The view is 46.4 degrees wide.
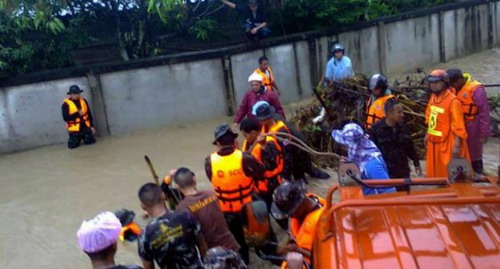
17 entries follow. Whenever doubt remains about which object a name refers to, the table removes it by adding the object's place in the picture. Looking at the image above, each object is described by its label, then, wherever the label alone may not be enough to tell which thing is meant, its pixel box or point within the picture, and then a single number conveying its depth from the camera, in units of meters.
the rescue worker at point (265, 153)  6.16
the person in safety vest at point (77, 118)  11.09
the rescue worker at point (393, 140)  5.96
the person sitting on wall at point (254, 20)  13.63
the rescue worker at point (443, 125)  6.29
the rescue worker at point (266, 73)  11.52
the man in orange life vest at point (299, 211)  3.79
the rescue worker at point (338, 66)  11.80
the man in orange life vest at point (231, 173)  5.41
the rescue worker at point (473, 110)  6.93
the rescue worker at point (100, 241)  3.40
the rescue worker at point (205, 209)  4.77
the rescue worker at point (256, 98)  9.37
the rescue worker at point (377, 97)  6.75
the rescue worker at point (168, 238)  4.16
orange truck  2.61
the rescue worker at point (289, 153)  6.68
